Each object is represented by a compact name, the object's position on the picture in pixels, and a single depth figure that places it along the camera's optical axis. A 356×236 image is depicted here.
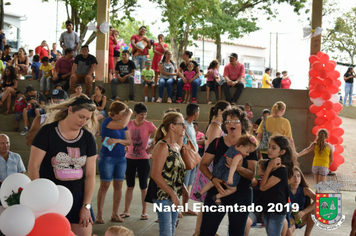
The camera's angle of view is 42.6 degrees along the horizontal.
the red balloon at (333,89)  9.80
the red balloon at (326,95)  9.86
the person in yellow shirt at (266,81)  17.84
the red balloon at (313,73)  10.00
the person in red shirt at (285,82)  16.55
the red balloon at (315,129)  10.28
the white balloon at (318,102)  10.02
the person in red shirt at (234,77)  11.57
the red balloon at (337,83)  9.80
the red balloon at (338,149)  10.05
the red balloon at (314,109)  10.21
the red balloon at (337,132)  9.93
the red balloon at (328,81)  9.79
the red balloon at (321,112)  10.12
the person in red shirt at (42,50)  16.70
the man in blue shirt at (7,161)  5.93
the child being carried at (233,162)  3.90
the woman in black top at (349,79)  17.22
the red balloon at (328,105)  9.88
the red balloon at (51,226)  3.11
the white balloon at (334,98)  9.88
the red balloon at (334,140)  9.84
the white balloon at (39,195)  3.15
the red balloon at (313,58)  10.12
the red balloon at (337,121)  9.99
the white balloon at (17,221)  3.01
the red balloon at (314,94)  10.01
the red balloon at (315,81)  9.96
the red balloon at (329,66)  9.82
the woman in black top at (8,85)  12.50
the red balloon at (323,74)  9.80
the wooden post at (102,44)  12.55
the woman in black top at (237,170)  3.96
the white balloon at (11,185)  3.37
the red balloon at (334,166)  10.08
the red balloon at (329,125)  10.02
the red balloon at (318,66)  9.89
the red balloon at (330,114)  9.94
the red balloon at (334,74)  9.78
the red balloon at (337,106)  9.94
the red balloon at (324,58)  9.94
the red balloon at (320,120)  10.09
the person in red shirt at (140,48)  13.02
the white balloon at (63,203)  3.32
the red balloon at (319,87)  9.87
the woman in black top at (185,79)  11.65
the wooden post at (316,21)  11.39
